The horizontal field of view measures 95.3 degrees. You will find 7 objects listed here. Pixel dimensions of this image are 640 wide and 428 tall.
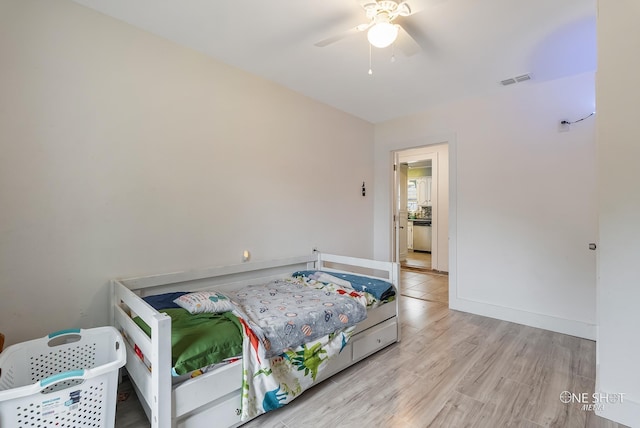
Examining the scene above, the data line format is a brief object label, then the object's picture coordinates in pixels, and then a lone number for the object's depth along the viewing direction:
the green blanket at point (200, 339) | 1.38
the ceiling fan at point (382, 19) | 1.60
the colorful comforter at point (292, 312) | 1.69
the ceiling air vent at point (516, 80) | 2.75
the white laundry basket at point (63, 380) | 1.09
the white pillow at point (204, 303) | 1.83
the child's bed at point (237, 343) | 1.35
